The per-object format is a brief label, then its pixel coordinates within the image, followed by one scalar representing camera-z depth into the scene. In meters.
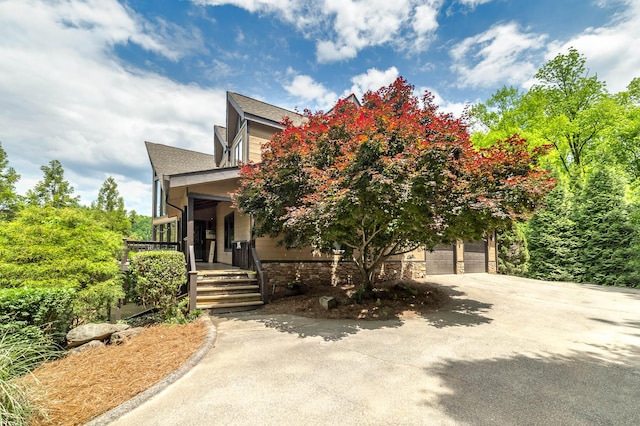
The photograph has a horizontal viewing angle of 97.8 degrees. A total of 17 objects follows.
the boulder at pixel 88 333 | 5.10
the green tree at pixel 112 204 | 22.00
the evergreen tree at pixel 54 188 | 18.42
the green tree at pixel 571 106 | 17.19
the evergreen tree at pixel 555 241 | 13.08
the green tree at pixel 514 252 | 14.34
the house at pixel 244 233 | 9.81
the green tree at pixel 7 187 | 16.62
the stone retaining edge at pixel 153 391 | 3.08
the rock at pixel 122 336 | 5.51
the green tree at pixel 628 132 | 15.88
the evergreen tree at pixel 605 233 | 11.85
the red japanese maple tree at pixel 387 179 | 5.82
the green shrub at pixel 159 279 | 6.64
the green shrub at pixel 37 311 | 4.29
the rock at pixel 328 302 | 7.95
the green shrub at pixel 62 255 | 5.30
